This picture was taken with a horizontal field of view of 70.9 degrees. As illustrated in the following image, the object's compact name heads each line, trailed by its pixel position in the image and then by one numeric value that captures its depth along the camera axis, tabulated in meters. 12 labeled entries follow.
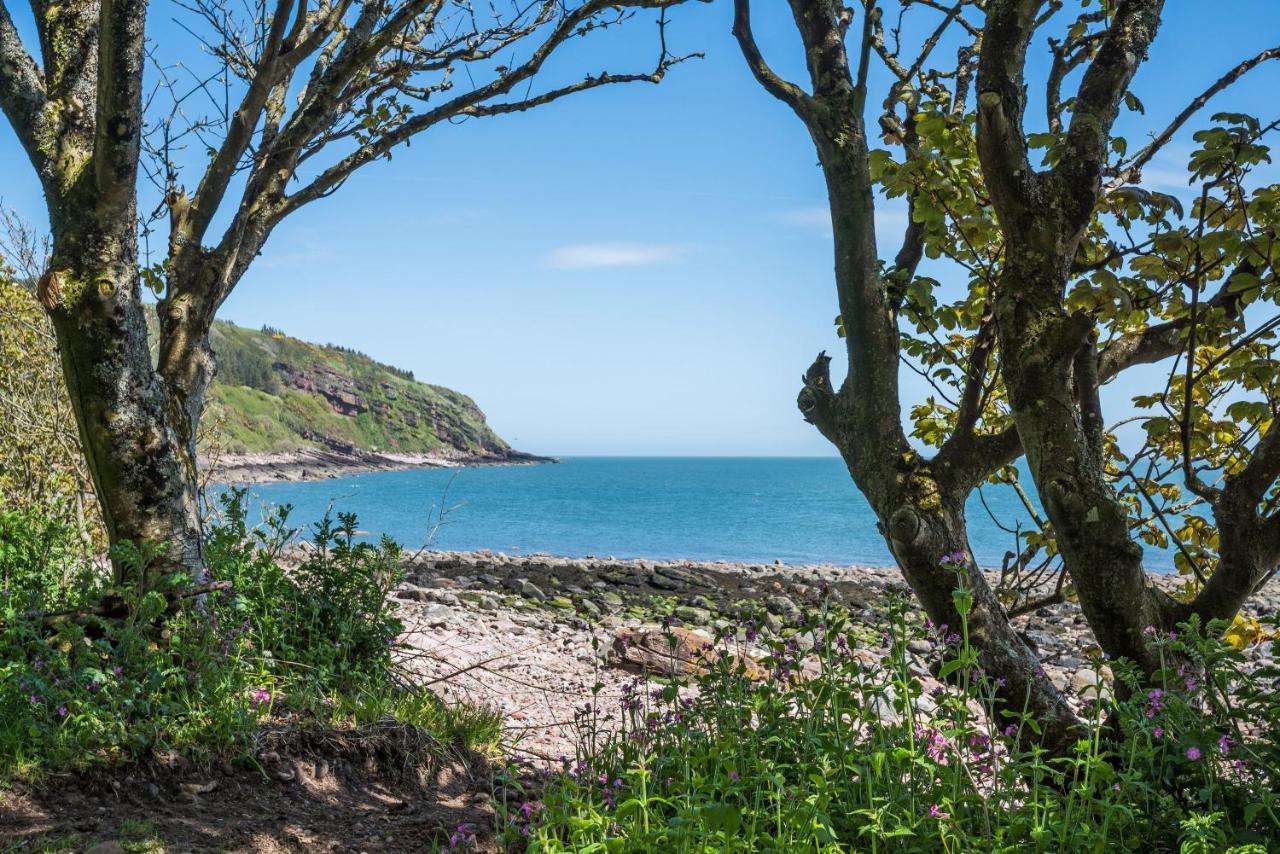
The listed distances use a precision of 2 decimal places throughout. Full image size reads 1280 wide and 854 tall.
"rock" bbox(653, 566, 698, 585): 20.97
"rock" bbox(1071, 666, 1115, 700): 9.66
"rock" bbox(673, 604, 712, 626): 14.82
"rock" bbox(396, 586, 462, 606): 13.07
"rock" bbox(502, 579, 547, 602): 16.09
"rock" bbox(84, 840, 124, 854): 3.34
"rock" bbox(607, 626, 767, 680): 8.30
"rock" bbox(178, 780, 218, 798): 4.05
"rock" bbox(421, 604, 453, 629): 10.21
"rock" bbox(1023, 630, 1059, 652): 14.54
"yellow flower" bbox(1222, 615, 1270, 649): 4.20
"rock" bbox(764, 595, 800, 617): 15.71
